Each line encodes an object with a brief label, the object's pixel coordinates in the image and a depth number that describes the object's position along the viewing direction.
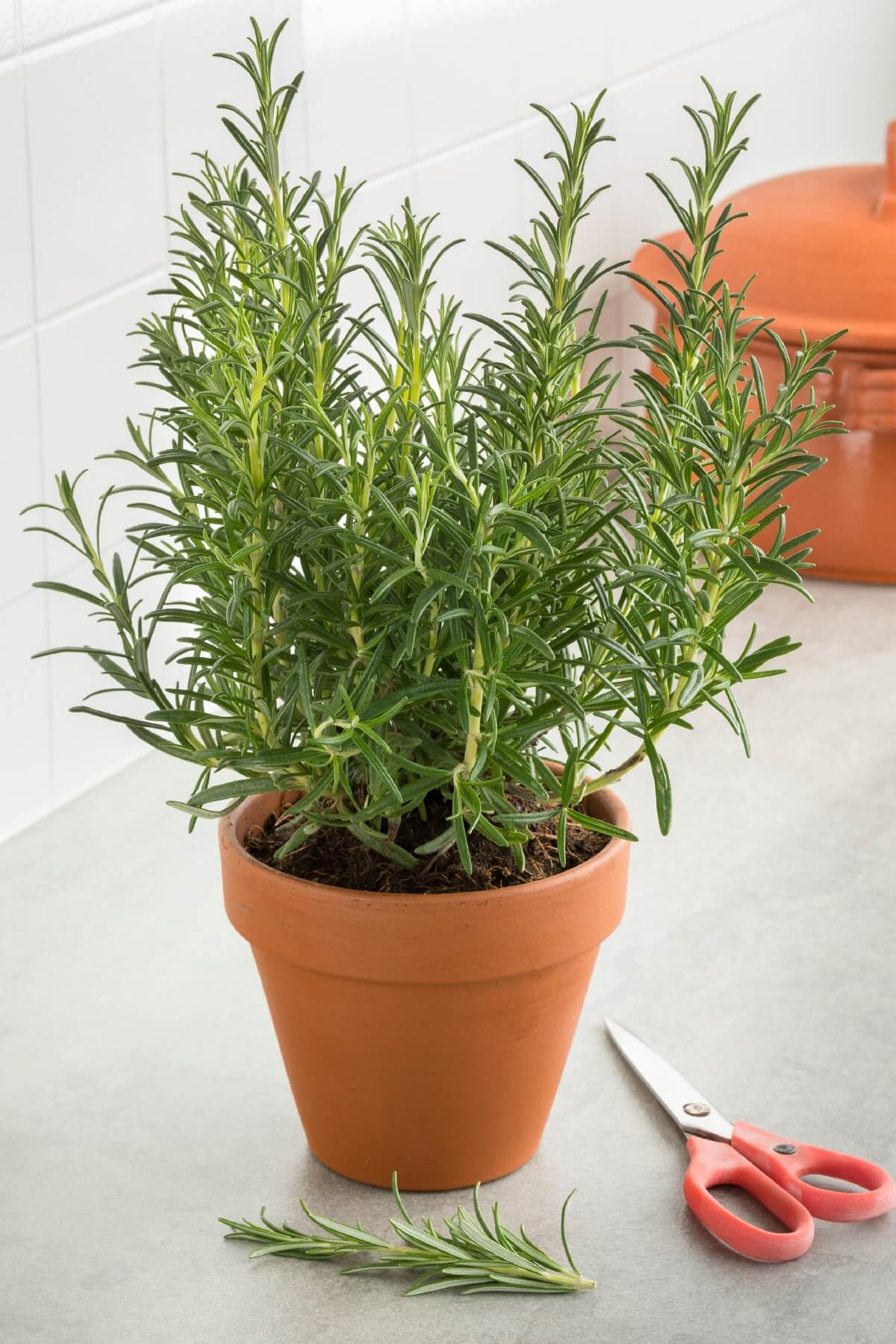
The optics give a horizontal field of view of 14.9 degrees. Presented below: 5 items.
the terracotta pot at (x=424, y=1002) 1.18
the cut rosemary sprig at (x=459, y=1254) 1.19
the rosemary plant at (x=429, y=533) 1.14
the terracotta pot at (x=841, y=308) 1.80
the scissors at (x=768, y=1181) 1.21
